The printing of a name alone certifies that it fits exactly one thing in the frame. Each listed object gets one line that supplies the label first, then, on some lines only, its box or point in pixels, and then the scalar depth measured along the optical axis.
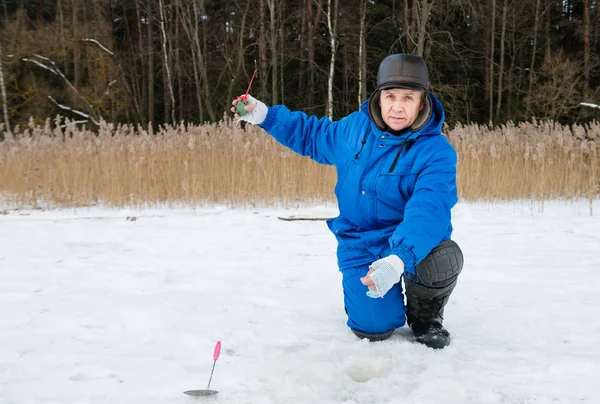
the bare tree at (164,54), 15.14
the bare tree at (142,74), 18.21
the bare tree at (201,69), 14.82
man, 1.99
